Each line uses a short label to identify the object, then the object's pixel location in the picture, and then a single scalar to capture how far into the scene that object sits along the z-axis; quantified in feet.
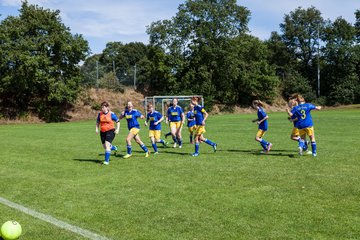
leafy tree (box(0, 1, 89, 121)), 138.62
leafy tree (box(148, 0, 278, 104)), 183.93
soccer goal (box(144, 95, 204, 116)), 145.03
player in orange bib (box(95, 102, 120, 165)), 37.37
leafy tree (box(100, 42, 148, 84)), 249.96
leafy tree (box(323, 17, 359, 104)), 210.79
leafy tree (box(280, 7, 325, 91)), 230.48
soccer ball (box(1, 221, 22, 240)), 16.05
